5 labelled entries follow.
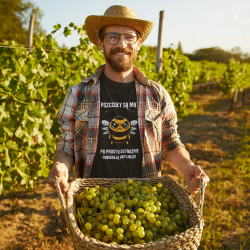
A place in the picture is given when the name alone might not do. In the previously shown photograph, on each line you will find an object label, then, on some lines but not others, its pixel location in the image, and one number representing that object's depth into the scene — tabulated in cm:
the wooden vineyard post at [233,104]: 1152
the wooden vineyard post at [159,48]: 501
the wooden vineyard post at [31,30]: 570
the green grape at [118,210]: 125
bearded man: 185
